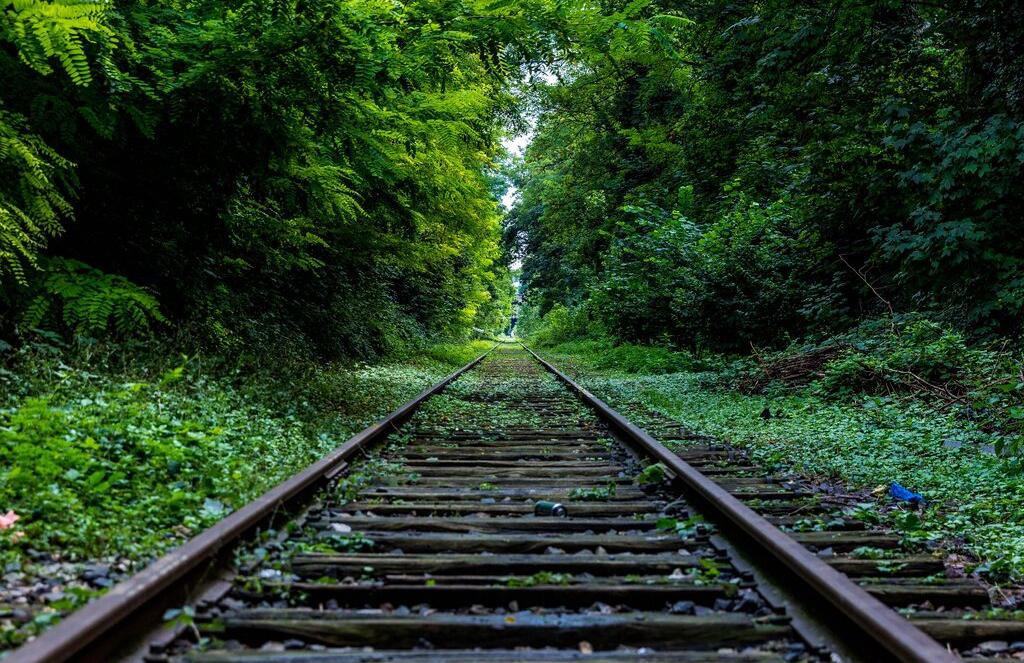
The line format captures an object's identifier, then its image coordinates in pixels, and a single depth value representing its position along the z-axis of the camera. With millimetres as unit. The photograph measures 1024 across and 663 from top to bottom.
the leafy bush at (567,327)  30847
